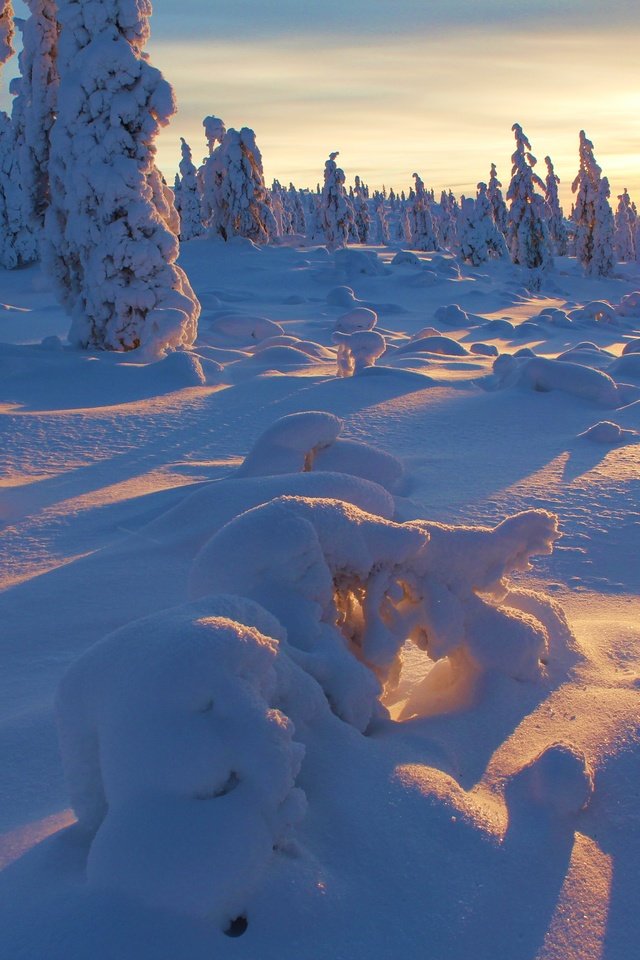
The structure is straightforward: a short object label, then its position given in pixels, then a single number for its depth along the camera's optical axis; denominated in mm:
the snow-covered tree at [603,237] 40156
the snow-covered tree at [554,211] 60341
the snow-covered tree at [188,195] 43562
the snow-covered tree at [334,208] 38719
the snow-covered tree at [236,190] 29748
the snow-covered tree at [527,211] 37375
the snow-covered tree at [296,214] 82300
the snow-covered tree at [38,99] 13594
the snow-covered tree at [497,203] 54594
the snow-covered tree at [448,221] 71600
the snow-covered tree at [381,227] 71938
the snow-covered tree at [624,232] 65312
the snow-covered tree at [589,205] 40094
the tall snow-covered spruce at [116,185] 11000
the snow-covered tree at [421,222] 51906
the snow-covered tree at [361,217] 59719
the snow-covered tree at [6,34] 14999
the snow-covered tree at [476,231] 41656
